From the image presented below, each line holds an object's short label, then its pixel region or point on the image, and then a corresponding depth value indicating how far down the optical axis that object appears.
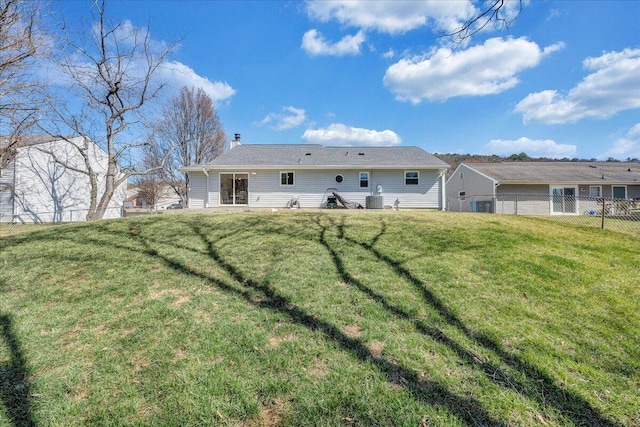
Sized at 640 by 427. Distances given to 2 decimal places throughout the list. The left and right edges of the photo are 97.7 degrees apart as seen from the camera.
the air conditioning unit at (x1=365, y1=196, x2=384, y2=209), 14.30
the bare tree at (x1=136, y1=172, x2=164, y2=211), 24.98
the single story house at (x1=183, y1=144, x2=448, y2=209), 15.65
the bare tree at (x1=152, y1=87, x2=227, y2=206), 23.30
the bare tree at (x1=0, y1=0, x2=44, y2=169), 7.70
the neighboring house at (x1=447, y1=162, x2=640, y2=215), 17.82
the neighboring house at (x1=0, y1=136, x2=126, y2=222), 16.58
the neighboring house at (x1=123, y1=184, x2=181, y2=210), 34.49
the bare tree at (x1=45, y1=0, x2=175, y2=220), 12.14
